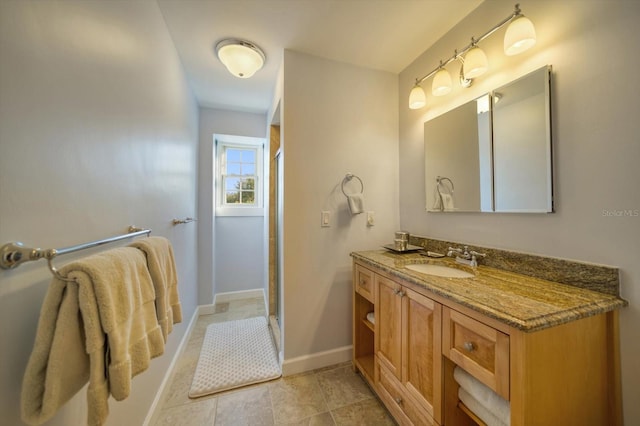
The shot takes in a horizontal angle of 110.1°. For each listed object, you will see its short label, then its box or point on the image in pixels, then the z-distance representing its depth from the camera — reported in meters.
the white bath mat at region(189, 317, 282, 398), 1.58
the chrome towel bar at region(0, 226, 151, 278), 0.48
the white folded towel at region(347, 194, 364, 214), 1.72
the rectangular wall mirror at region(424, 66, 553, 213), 1.08
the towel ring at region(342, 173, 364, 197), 1.82
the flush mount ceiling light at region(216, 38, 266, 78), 1.62
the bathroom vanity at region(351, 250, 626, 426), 0.70
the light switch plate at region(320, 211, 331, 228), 1.77
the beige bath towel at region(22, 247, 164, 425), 0.49
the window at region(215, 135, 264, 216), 3.04
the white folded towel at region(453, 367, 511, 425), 0.77
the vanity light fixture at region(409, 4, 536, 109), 1.02
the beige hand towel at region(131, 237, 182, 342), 0.84
